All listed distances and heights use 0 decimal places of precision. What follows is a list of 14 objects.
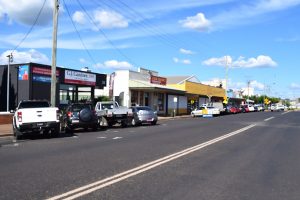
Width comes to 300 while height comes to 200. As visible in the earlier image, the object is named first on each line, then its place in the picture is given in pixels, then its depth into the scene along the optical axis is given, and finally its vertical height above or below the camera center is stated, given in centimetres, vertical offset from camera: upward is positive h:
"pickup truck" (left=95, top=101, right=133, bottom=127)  1988 -55
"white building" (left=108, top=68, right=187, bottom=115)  3287 +179
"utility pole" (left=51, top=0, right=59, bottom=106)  1764 +339
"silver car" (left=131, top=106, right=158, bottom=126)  2219 -68
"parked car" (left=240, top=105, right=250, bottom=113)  5885 -35
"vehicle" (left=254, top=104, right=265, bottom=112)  6793 -25
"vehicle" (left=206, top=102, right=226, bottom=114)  4530 +7
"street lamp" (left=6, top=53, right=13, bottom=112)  2168 +322
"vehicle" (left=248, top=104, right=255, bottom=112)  6375 -25
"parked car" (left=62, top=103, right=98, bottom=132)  1684 -65
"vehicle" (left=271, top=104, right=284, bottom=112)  7148 +1
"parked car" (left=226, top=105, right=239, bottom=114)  4998 -40
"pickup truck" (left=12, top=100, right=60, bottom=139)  1362 -69
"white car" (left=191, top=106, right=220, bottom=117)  3914 -59
